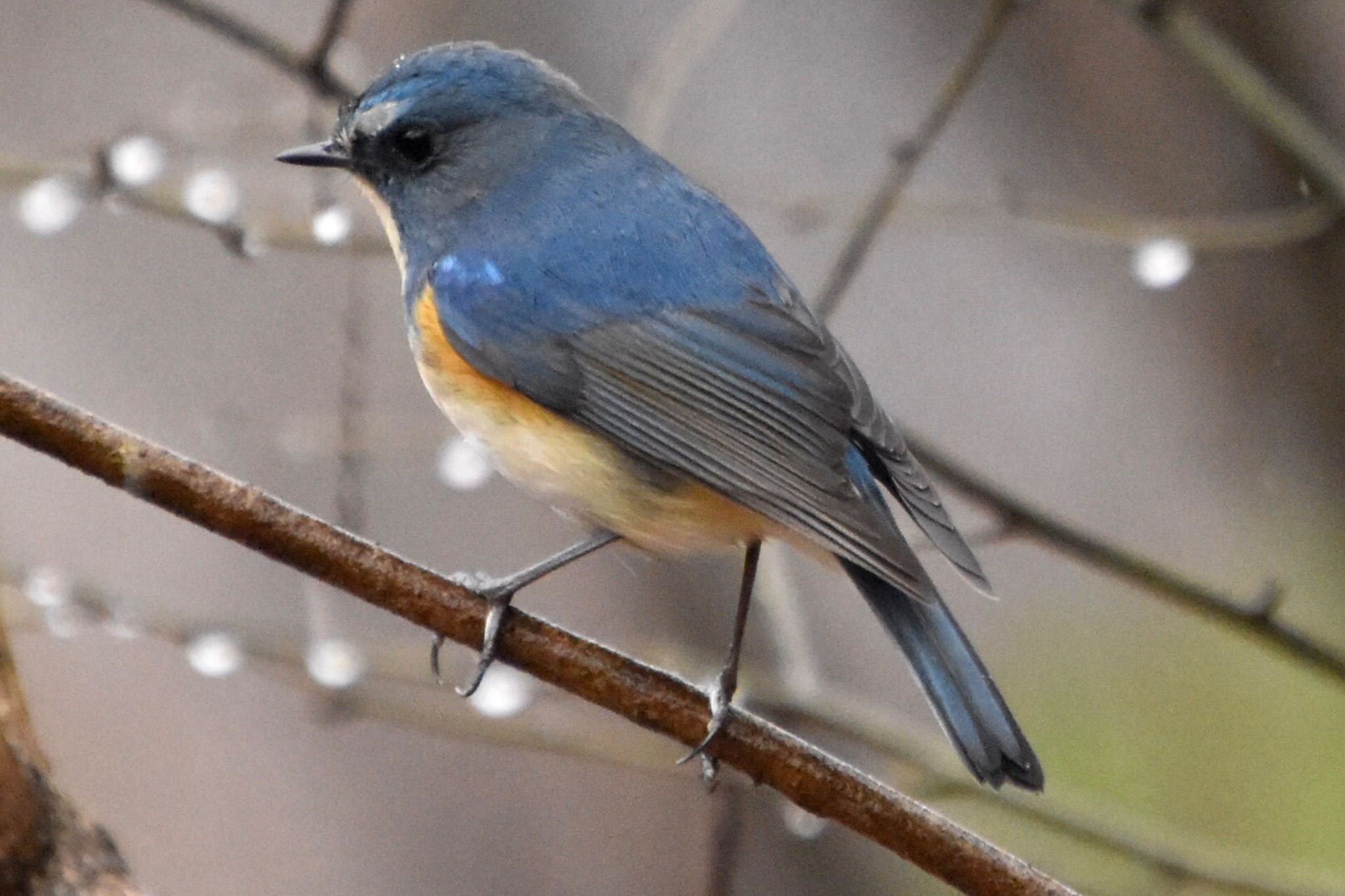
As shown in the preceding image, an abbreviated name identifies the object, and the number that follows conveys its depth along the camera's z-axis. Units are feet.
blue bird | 18.22
